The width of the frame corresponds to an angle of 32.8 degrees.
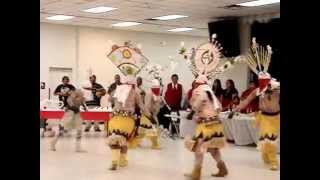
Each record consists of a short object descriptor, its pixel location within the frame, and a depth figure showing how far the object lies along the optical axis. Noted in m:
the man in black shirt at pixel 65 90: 10.00
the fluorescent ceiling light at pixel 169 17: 13.29
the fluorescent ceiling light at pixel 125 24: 15.15
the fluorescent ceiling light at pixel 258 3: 10.83
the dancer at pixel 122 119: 7.37
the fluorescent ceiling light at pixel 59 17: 13.80
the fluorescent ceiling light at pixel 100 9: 12.01
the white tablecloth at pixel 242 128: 10.48
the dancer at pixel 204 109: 6.41
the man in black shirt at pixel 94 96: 12.23
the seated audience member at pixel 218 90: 11.16
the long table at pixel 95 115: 11.91
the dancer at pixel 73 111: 9.55
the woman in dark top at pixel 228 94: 11.03
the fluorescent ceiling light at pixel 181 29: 16.41
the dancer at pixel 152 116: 9.68
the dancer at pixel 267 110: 7.62
